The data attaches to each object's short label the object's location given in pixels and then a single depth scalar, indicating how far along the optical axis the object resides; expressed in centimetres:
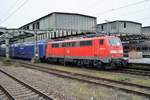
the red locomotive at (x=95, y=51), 2033
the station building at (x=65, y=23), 4778
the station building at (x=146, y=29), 7707
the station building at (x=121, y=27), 6191
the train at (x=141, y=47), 4420
